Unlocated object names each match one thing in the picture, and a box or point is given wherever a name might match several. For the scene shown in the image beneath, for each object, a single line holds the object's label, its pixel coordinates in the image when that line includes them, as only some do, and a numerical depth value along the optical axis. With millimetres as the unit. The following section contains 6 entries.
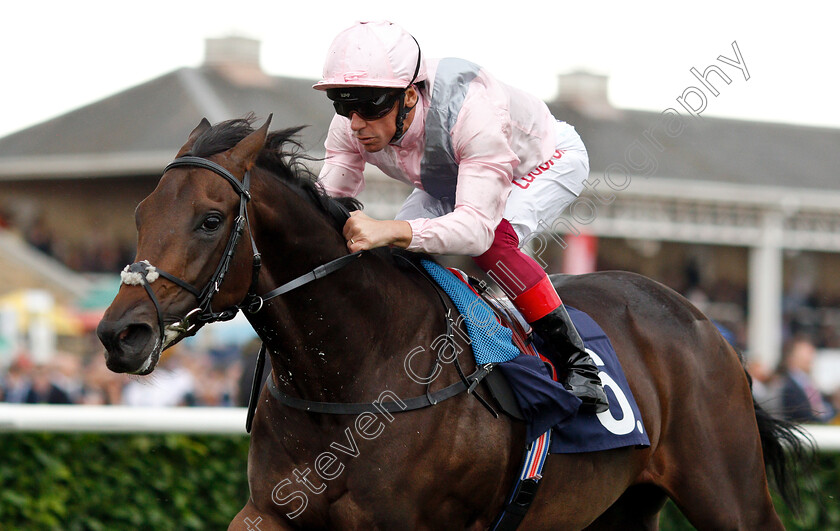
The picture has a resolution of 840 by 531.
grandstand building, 29922
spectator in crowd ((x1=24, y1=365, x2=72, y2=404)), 15320
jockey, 5723
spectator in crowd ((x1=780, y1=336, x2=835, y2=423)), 14445
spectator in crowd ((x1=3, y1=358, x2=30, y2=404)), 15883
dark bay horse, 4992
